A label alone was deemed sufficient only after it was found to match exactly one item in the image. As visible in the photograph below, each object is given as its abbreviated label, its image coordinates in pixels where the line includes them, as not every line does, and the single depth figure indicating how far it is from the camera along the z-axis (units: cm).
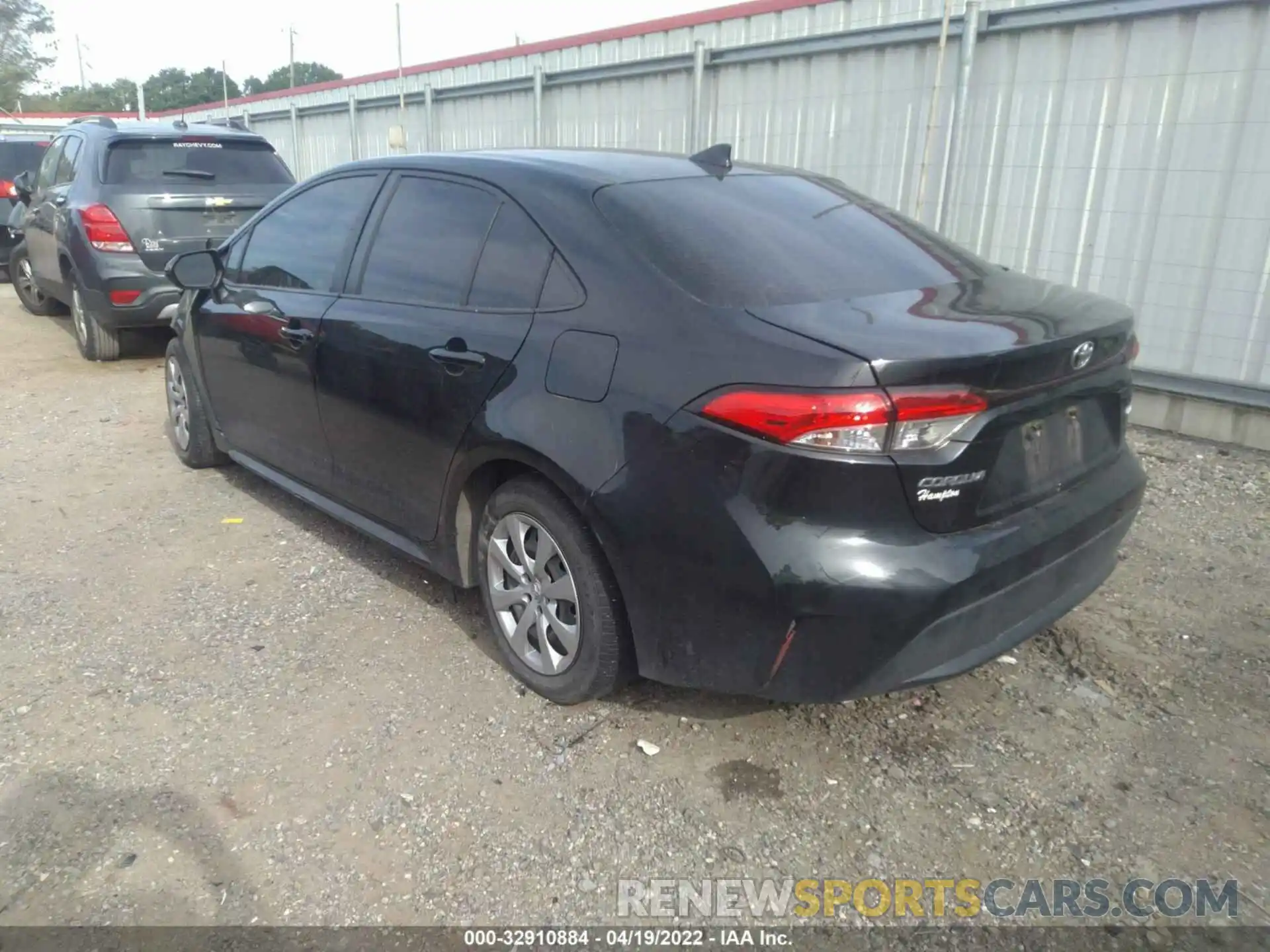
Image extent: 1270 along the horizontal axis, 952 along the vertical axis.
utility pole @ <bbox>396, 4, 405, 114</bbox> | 1213
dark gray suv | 718
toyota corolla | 227
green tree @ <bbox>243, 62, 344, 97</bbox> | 6588
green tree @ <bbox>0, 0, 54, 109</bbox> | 4741
